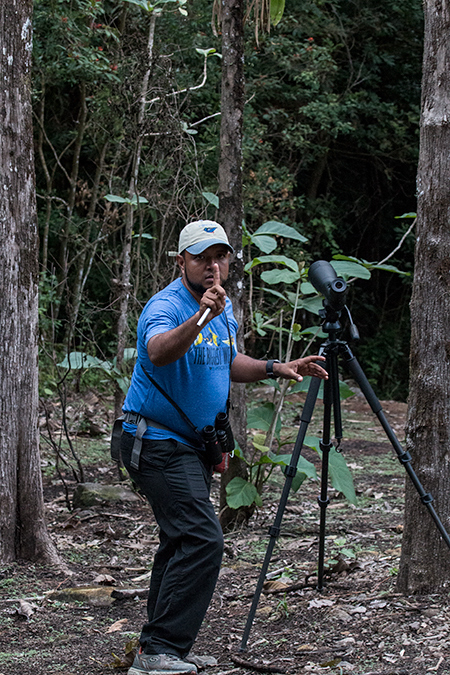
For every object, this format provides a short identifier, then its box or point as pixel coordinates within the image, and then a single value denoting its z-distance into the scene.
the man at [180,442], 5.51
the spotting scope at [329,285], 5.94
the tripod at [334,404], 6.00
